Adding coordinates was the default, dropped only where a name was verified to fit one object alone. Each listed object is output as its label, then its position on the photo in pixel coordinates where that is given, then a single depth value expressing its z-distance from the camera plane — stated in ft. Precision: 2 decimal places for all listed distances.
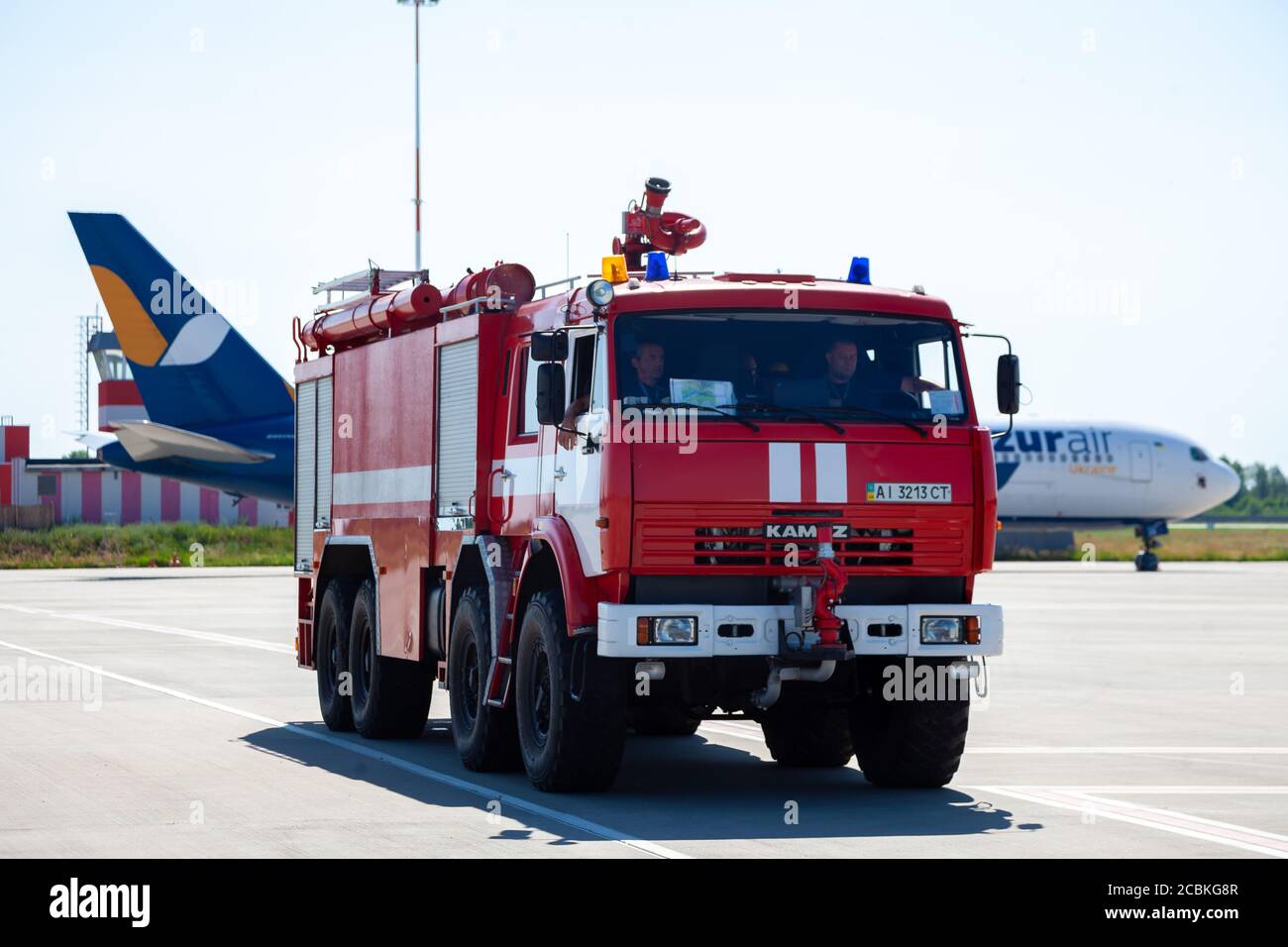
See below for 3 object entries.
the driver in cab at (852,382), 40.70
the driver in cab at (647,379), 39.73
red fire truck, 38.88
